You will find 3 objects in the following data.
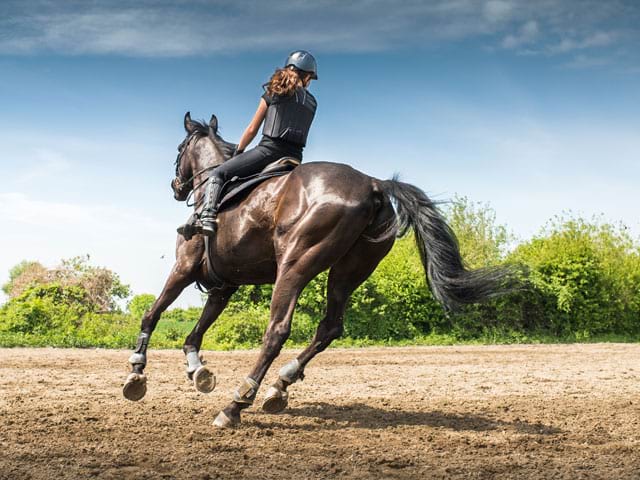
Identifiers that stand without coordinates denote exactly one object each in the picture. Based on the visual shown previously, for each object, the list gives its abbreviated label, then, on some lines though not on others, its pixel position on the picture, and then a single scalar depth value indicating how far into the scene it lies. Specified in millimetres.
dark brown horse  6582
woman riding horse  7172
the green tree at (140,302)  33356
